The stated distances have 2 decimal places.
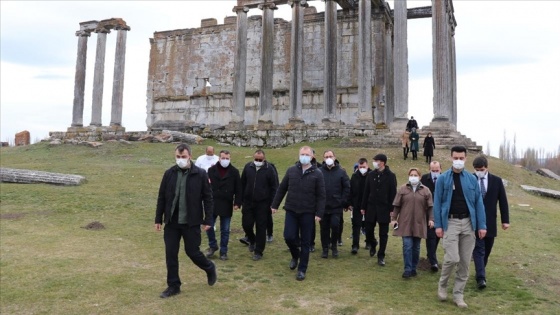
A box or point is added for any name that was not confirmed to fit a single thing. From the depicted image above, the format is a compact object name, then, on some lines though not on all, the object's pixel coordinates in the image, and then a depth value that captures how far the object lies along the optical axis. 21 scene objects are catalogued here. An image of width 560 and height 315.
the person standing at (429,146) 21.20
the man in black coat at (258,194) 9.26
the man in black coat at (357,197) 9.77
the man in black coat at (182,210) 7.21
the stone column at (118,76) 37.59
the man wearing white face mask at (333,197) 9.23
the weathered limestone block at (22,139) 42.62
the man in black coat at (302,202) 8.14
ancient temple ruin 27.06
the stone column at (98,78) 37.97
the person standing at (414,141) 21.88
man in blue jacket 6.83
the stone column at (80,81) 38.75
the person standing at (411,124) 25.02
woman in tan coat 8.13
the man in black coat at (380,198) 8.89
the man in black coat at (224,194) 9.19
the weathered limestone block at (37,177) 17.86
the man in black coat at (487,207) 7.53
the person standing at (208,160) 10.47
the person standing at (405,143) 22.39
